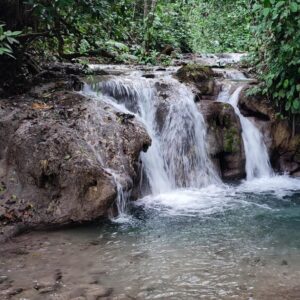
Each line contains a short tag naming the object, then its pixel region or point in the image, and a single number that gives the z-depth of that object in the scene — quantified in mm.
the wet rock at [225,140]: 8477
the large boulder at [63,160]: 5715
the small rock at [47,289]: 3797
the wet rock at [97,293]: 3696
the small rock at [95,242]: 5031
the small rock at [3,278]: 3994
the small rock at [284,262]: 4387
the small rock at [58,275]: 4051
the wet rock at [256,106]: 9078
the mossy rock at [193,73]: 9172
